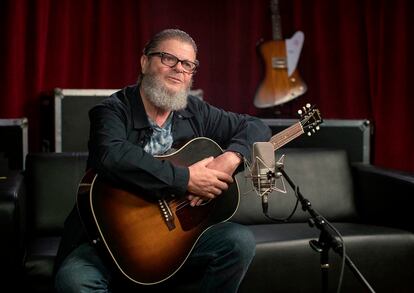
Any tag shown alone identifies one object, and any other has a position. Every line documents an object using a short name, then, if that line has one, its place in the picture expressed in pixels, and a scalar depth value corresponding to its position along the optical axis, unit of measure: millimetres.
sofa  2107
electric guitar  4168
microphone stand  1625
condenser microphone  1711
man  1890
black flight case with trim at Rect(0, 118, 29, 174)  3117
